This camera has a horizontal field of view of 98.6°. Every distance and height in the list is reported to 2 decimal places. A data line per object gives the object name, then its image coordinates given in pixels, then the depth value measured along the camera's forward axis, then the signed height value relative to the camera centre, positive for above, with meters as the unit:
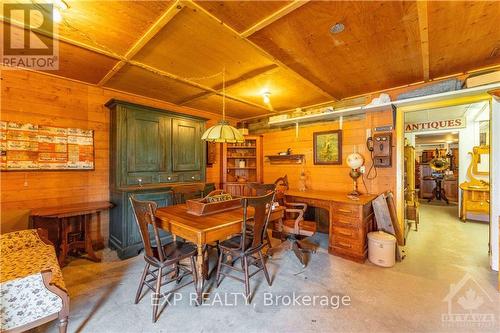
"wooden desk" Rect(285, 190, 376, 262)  2.88 -0.81
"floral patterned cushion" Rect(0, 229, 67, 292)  1.60 -0.81
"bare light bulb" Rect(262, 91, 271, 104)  3.52 +1.18
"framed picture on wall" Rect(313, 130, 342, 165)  3.92 +0.35
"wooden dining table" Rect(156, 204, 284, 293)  1.91 -0.56
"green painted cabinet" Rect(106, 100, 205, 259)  3.12 +0.08
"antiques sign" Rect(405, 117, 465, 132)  5.34 +1.07
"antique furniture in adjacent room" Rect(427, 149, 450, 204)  7.40 -0.32
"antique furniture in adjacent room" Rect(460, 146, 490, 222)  4.63 -0.48
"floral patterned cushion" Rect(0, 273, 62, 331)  1.44 -0.96
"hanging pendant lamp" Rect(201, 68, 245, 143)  2.39 +0.36
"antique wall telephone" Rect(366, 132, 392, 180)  3.28 +0.26
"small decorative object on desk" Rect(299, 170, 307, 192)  4.16 -0.32
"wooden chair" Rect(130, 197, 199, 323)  1.90 -0.86
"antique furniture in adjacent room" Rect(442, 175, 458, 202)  7.26 -0.72
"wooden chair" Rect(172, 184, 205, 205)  3.14 -0.39
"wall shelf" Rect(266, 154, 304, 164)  4.46 +0.15
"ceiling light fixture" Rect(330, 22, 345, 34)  1.85 +1.21
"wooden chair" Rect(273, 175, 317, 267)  2.81 -0.86
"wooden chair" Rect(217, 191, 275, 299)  2.08 -0.83
